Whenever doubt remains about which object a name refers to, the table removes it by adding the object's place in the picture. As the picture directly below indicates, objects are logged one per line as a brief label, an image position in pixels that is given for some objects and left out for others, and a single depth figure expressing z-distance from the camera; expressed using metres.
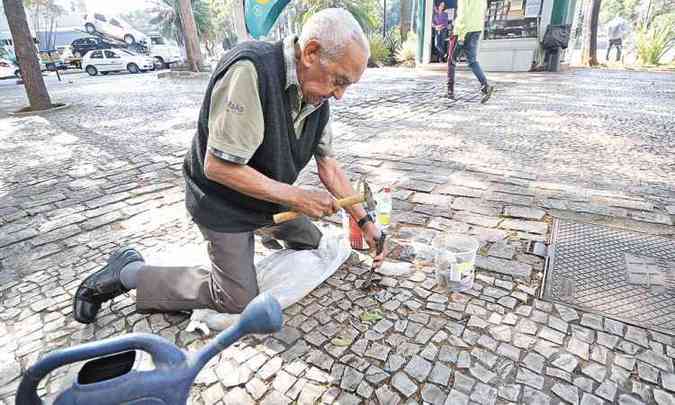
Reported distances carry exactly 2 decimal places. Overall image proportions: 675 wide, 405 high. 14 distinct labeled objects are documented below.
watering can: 1.08
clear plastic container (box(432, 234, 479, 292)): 2.28
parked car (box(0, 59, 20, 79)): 21.38
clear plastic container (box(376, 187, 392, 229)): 2.99
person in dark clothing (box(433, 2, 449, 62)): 13.33
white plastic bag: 2.11
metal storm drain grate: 2.09
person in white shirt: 16.03
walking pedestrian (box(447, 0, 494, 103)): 7.50
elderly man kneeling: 1.74
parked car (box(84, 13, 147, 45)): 31.81
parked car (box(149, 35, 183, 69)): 26.27
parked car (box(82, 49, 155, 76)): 22.00
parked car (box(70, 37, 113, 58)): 26.80
